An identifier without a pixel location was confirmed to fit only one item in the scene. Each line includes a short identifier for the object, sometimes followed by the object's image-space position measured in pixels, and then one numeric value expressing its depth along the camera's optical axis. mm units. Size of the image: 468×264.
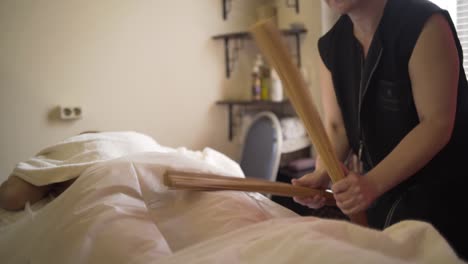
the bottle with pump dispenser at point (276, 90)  2314
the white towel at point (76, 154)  1003
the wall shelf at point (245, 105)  2359
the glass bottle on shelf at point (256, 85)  2389
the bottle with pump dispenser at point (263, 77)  2410
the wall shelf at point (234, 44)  2338
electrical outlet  1878
